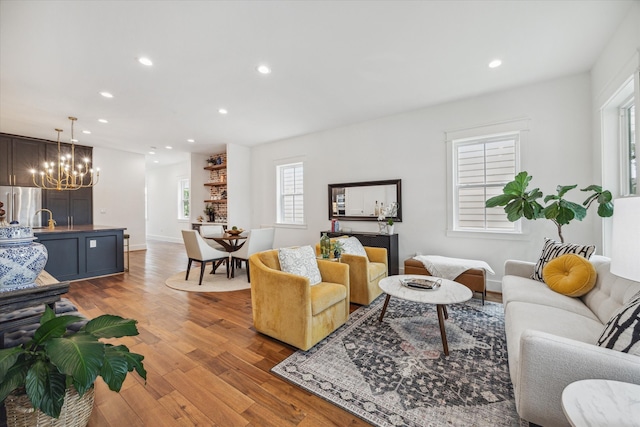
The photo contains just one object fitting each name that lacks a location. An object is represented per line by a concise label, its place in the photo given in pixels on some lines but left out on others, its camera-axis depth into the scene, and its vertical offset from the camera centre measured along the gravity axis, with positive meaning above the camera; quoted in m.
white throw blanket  3.38 -0.69
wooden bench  3.28 -0.85
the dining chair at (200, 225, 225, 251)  4.92 -0.35
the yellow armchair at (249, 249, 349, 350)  2.20 -0.81
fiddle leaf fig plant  2.82 +0.10
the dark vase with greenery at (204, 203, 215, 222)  7.39 +0.04
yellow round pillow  2.16 -0.54
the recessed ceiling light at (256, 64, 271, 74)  2.98 +1.68
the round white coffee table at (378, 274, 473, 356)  2.19 -0.72
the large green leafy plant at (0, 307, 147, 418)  1.09 -0.66
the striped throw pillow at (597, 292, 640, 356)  1.15 -0.55
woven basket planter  1.23 -0.96
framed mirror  4.59 +0.27
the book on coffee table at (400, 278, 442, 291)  2.45 -0.68
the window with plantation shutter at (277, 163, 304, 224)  6.02 +0.48
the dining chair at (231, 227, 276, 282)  4.46 -0.54
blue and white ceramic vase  1.25 -0.21
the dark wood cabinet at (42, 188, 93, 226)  6.04 +0.23
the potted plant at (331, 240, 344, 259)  3.19 -0.43
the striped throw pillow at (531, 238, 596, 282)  2.39 -0.38
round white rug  3.97 -1.11
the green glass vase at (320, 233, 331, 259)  3.26 -0.43
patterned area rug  1.56 -1.17
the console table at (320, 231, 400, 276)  4.27 -0.49
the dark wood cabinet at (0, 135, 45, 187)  5.50 +1.23
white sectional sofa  1.16 -0.72
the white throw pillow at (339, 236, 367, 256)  3.49 -0.45
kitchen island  4.32 -0.63
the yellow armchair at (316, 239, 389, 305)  3.18 -0.80
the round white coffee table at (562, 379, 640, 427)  0.86 -0.68
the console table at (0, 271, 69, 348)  1.21 -0.41
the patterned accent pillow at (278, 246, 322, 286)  2.53 -0.48
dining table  4.52 -0.49
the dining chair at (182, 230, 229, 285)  4.19 -0.59
